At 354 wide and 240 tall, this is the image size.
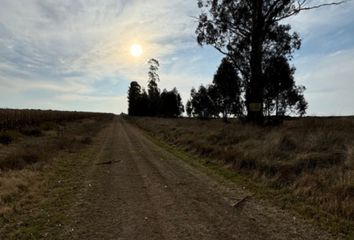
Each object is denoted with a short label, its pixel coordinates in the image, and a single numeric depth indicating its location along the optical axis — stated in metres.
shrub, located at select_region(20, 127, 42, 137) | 28.37
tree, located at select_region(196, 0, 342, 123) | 23.12
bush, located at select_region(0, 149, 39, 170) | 12.70
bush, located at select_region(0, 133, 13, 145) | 21.60
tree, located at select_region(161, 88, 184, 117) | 95.25
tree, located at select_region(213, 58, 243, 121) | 43.49
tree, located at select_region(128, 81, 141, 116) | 110.75
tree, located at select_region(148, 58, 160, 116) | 91.37
